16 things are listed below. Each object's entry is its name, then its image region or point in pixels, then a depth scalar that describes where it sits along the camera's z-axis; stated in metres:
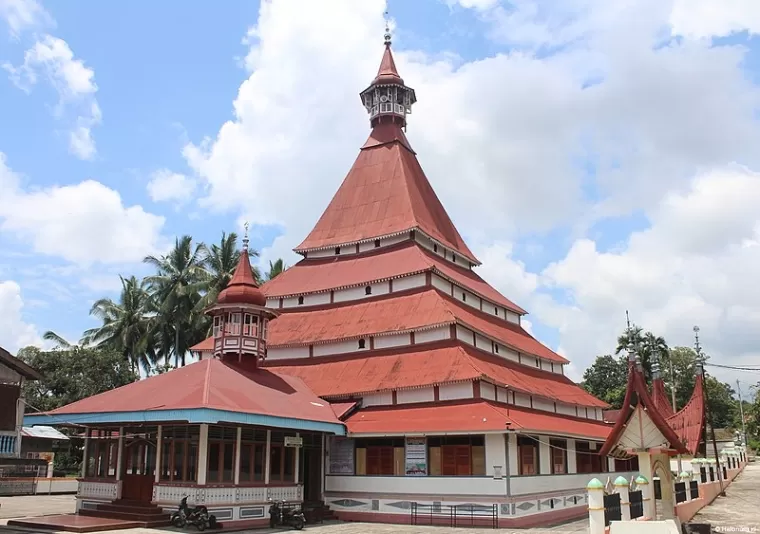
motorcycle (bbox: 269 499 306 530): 19.23
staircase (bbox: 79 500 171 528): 17.78
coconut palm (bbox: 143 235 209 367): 43.09
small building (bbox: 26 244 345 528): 18.20
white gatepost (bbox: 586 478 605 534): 11.16
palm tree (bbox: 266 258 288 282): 46.17
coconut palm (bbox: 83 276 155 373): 47.00
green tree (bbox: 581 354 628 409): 73.69
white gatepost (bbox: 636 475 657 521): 13.59
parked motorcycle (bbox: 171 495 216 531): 17.30
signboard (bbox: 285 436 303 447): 20.78
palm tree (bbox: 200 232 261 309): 43.72
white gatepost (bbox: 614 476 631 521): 12.28
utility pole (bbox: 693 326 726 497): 21.45
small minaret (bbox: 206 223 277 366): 22.48
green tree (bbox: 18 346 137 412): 42.30
